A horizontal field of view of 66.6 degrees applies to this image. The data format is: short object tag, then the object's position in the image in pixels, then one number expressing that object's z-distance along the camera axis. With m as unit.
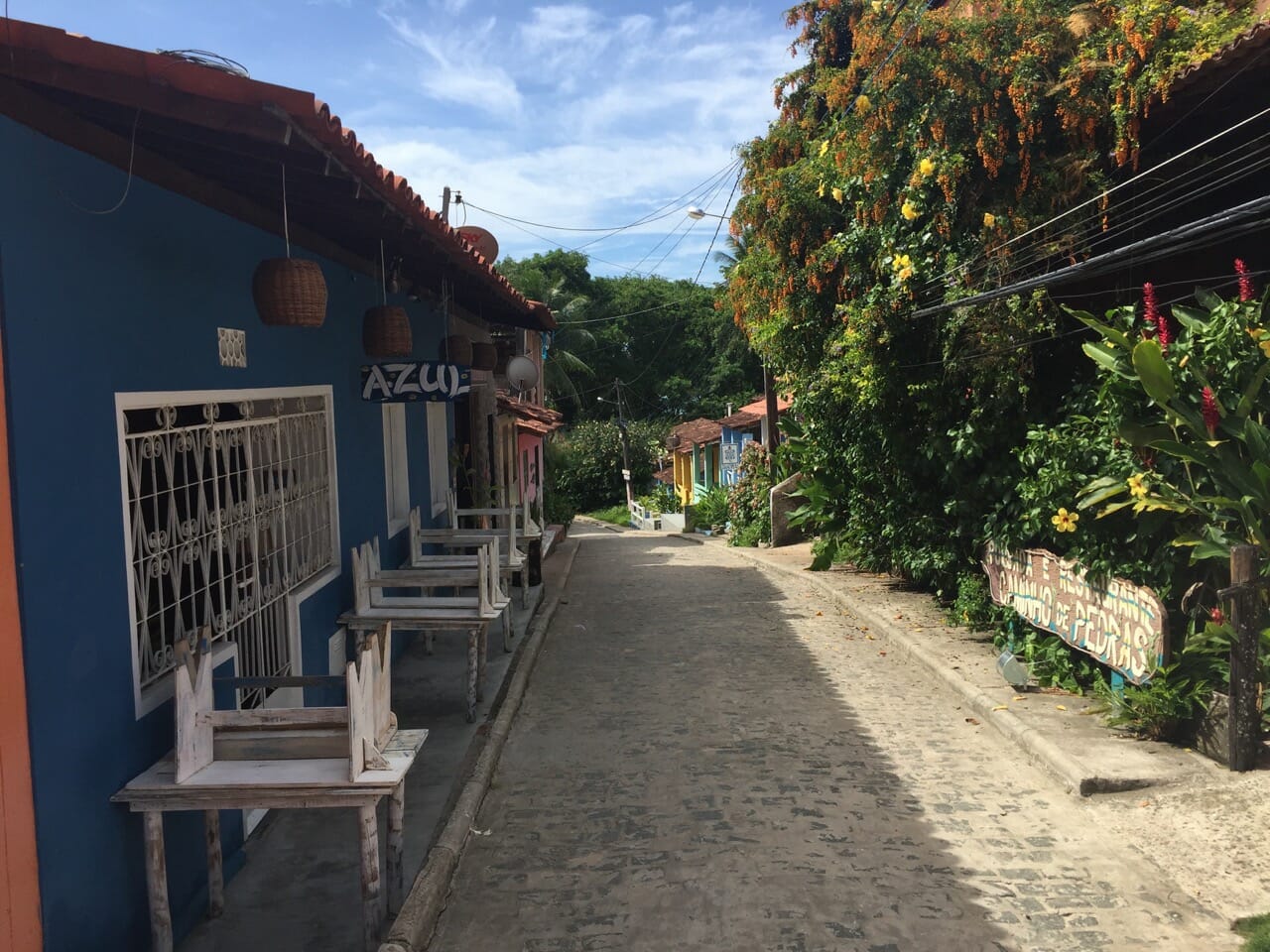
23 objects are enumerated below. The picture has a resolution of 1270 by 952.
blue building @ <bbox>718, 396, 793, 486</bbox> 27.11
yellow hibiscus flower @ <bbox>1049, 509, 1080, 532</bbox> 6.90
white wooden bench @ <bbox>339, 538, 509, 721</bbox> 6.87
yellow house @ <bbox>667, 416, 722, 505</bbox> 34.75
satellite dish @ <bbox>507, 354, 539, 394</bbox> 13.01
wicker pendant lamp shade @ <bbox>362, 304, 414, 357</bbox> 7.43
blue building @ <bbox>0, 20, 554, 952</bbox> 3.21
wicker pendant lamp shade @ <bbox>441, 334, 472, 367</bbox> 9.91
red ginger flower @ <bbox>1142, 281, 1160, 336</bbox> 6.47
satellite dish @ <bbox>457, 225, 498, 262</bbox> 14.50
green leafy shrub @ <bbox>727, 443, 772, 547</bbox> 21.03
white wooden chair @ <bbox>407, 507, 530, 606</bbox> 9.12
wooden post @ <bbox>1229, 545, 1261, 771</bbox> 5.43
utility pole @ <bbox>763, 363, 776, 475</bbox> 22.73
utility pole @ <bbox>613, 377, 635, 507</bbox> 39.31
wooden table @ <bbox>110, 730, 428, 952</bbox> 3.66
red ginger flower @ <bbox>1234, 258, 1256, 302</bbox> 5.92
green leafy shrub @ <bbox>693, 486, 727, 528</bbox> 27.32
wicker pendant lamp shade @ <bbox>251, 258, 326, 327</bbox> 4.97
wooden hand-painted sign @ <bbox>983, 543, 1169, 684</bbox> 6.16
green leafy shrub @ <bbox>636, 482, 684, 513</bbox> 37.22
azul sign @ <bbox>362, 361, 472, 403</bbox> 7.55
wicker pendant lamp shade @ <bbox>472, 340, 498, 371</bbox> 11.46
